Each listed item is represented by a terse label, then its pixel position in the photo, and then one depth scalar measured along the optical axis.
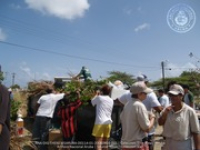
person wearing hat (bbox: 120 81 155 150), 2.23
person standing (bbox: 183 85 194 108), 4.77
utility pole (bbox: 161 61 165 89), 25.90
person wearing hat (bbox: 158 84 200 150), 2.05
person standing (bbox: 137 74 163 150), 2.98
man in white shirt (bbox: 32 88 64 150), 3.84
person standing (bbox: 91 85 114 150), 3.47
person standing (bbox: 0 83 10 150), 1.54
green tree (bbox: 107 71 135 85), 22.23
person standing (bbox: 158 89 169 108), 4.65
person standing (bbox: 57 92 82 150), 3.54
